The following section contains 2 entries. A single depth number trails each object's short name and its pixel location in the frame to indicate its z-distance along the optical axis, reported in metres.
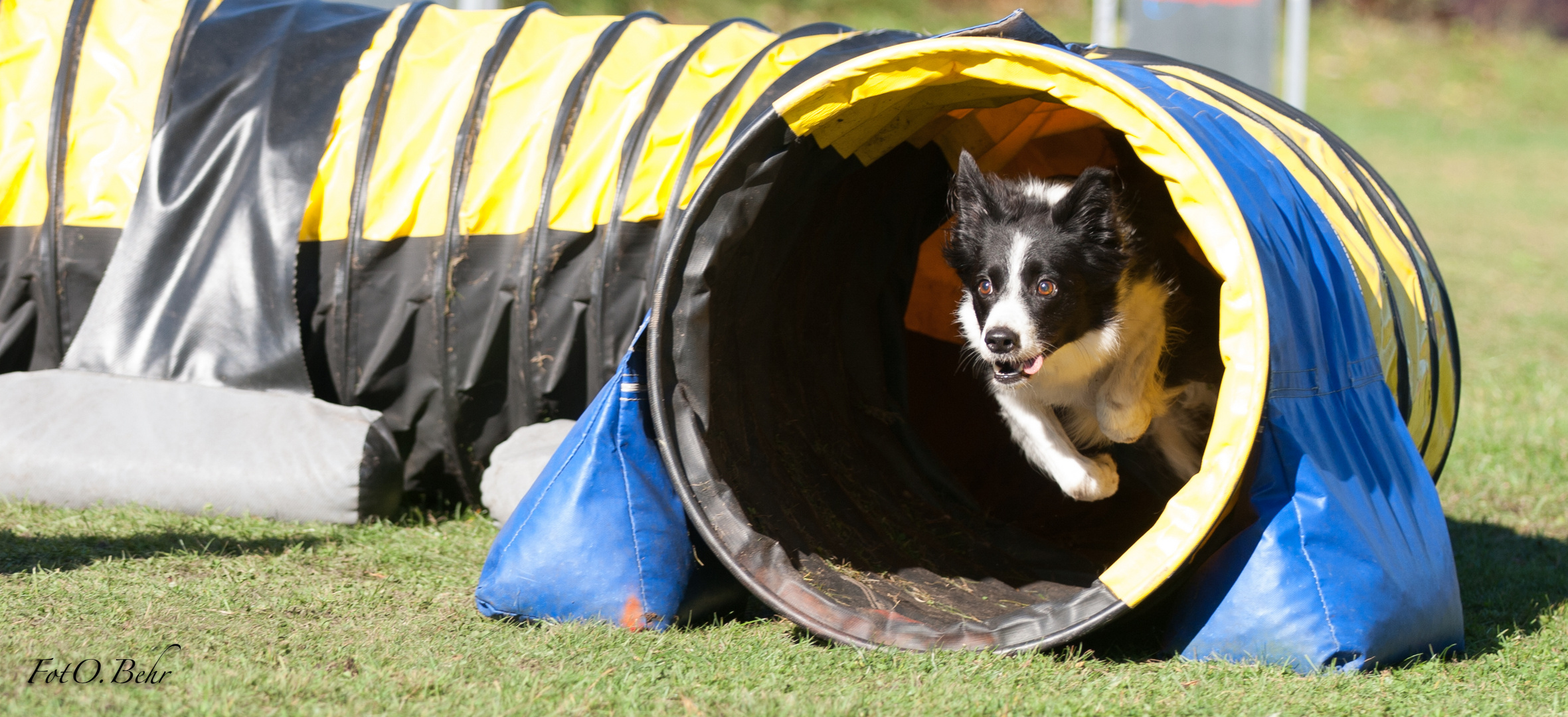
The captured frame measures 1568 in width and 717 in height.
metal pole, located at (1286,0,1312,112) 15.20
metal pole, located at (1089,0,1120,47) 16.59
